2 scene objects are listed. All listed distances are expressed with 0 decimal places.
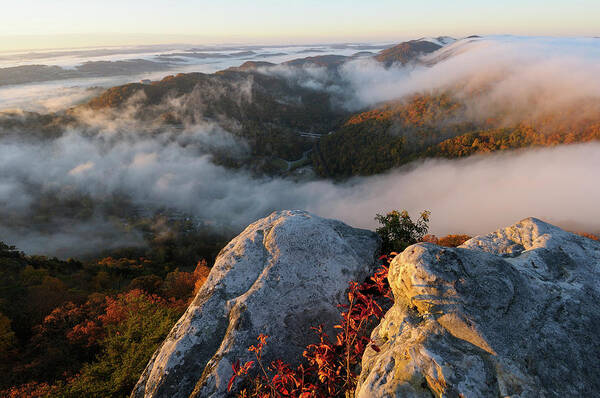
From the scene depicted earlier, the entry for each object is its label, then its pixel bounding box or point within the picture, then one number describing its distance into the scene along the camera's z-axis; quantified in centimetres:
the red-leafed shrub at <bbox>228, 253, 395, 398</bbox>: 717
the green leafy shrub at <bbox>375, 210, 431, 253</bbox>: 2045
